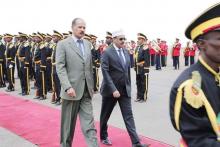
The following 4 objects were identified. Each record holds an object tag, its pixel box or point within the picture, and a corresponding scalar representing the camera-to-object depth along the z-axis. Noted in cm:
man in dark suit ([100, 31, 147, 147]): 524
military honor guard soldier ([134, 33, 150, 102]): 944
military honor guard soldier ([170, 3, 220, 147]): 180
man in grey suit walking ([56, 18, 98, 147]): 457
